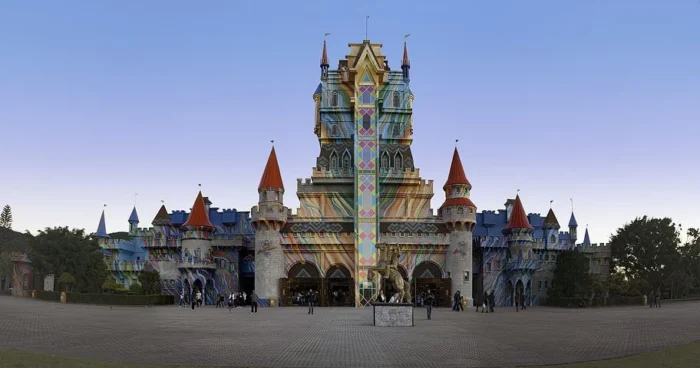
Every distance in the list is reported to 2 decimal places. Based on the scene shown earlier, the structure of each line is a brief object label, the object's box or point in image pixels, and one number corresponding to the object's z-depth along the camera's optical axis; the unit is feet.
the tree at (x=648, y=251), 246.47
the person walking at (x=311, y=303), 155.57
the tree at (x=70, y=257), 246.88
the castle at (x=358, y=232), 223.10
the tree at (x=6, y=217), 363.76
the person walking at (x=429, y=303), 132.79
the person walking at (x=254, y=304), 164.06
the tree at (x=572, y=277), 233.55
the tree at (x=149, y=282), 228.84
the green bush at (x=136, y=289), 226.99
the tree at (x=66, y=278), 234.27
